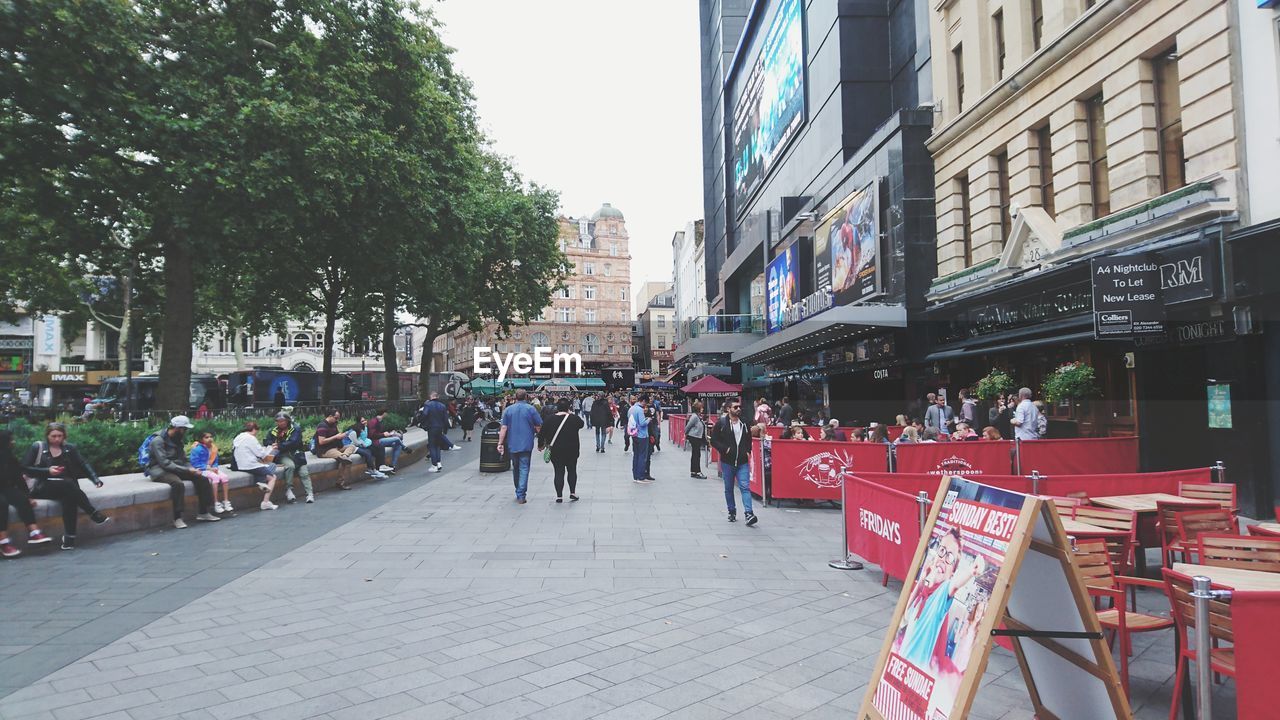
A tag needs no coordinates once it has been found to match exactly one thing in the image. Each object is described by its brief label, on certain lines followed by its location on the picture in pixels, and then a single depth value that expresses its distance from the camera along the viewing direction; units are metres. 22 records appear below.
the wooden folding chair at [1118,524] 5.50
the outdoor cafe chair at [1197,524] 6.00
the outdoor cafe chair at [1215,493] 7.51
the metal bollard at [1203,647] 3.24
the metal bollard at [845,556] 7.76
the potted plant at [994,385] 14.84
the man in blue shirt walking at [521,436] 12.30
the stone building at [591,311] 95.81
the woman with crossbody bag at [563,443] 12.45
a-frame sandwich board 3.01
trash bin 17.11
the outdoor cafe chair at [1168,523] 6.29
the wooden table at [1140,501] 6.55
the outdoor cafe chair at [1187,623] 3.59
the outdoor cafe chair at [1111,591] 4.30
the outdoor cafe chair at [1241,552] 4.52
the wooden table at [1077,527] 5.35
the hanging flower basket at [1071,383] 12.65
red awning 26.69
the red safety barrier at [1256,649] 3.12
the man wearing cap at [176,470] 10.19
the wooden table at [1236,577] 3.82
